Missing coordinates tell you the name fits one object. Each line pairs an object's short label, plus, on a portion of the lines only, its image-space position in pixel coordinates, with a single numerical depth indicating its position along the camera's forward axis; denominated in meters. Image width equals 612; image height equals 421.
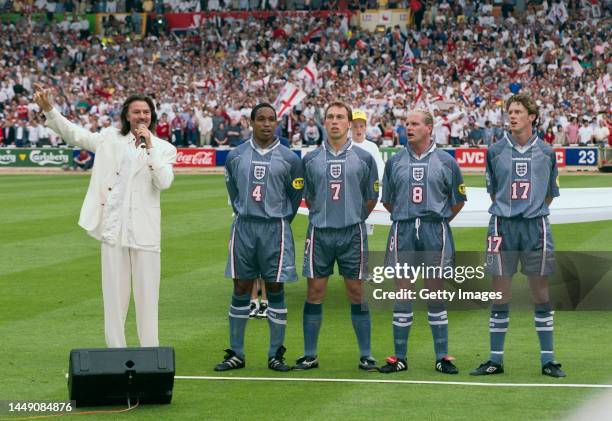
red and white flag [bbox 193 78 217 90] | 46.00
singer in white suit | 8.94
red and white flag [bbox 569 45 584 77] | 43.38
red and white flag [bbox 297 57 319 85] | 35.92
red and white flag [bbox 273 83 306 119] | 19.54
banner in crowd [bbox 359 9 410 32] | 50.19
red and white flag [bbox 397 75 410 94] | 38.56
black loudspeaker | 7.95
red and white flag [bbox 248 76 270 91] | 45.09
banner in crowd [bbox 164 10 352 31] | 52.34
